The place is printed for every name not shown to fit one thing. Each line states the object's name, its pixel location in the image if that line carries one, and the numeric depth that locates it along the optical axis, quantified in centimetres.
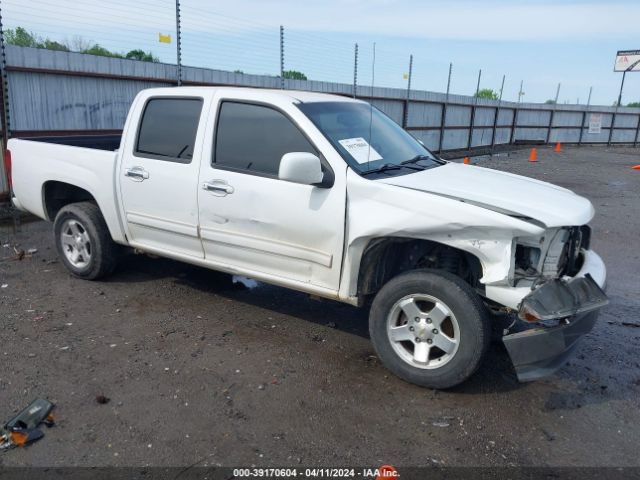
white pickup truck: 341
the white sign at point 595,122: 3316
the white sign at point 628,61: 4366
